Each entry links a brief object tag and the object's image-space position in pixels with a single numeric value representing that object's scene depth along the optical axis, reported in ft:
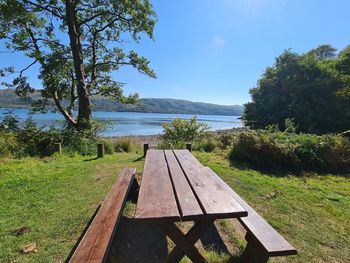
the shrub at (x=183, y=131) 36.81
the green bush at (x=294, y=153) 24.64
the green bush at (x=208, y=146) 33.24
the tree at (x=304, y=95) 57.41
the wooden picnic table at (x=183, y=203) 6.07
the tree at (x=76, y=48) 36.14
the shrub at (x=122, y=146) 34.06
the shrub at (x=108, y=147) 31.27
